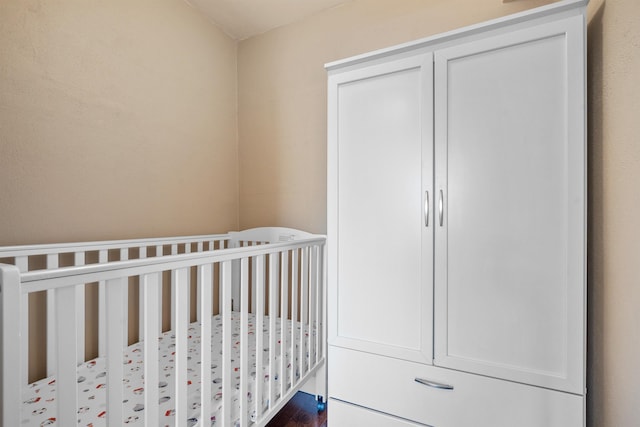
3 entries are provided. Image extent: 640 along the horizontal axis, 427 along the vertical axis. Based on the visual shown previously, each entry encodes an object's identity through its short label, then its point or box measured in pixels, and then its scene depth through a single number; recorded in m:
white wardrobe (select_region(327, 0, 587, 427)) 1.03
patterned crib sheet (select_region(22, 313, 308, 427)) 0.95
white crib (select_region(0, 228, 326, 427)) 0.62
